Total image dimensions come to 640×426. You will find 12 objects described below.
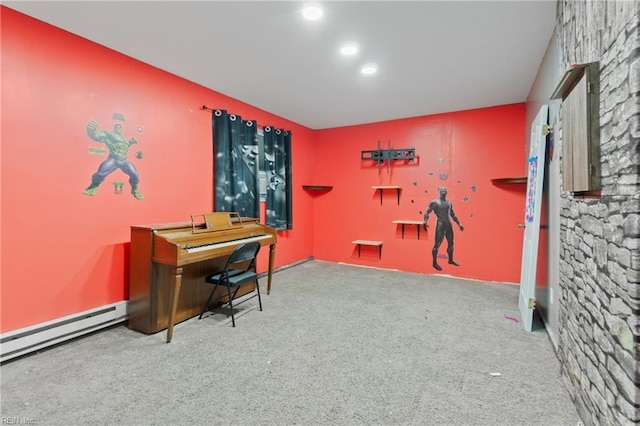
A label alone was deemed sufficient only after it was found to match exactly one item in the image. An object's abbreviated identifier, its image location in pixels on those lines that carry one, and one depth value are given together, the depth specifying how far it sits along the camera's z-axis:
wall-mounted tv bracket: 4.79
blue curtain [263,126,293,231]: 4.59
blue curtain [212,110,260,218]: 3.71
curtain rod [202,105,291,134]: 3.59
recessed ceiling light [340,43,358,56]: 2.62
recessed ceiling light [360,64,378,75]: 3.04
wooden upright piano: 2.51
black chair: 2.79
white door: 2.62
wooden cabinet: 1.42
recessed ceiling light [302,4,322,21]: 2.11
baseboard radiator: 2.14
